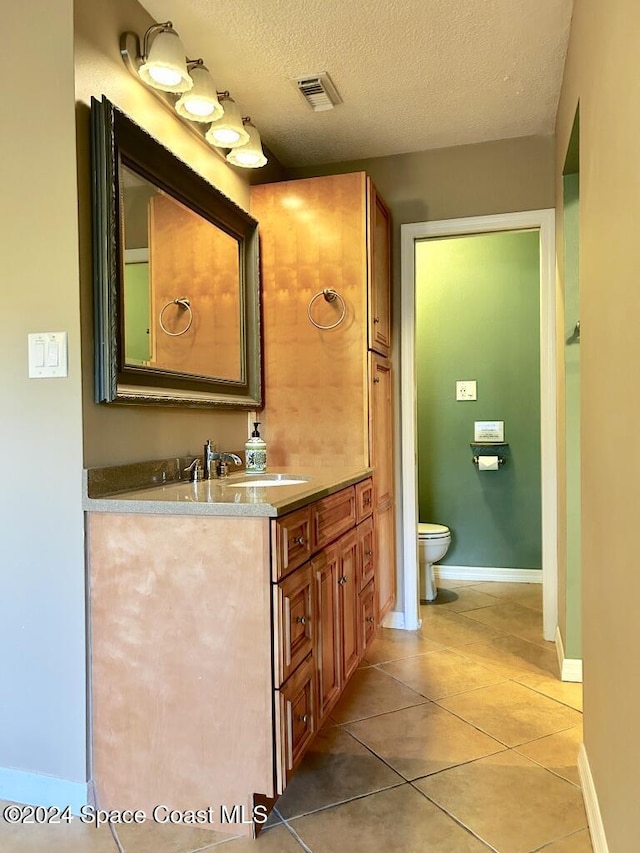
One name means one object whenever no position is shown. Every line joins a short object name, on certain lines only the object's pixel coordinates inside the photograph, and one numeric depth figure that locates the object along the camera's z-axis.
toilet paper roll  3.96
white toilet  3.58
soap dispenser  2.47
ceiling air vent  2.45
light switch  1.69
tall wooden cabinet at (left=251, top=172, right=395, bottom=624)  2.71
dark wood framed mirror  1.73
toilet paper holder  4.02
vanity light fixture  1.87
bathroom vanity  1.56
